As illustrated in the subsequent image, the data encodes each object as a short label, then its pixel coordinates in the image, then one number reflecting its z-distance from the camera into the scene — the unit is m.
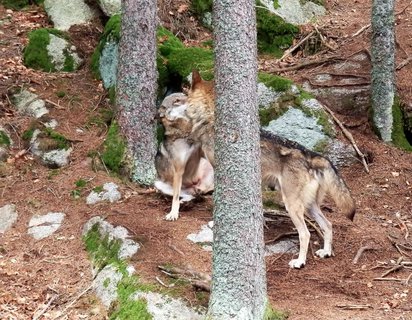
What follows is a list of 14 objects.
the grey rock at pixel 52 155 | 21.93
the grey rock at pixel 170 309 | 13.67
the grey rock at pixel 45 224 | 18.78
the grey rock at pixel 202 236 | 17.16
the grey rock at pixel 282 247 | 17.31
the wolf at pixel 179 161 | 19.48
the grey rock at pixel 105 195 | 19.77
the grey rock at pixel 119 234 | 16.31
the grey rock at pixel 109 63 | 25.08
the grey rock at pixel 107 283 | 15.33
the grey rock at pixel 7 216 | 19.22
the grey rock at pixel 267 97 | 23.23
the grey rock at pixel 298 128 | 22.80
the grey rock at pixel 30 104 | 23.80
